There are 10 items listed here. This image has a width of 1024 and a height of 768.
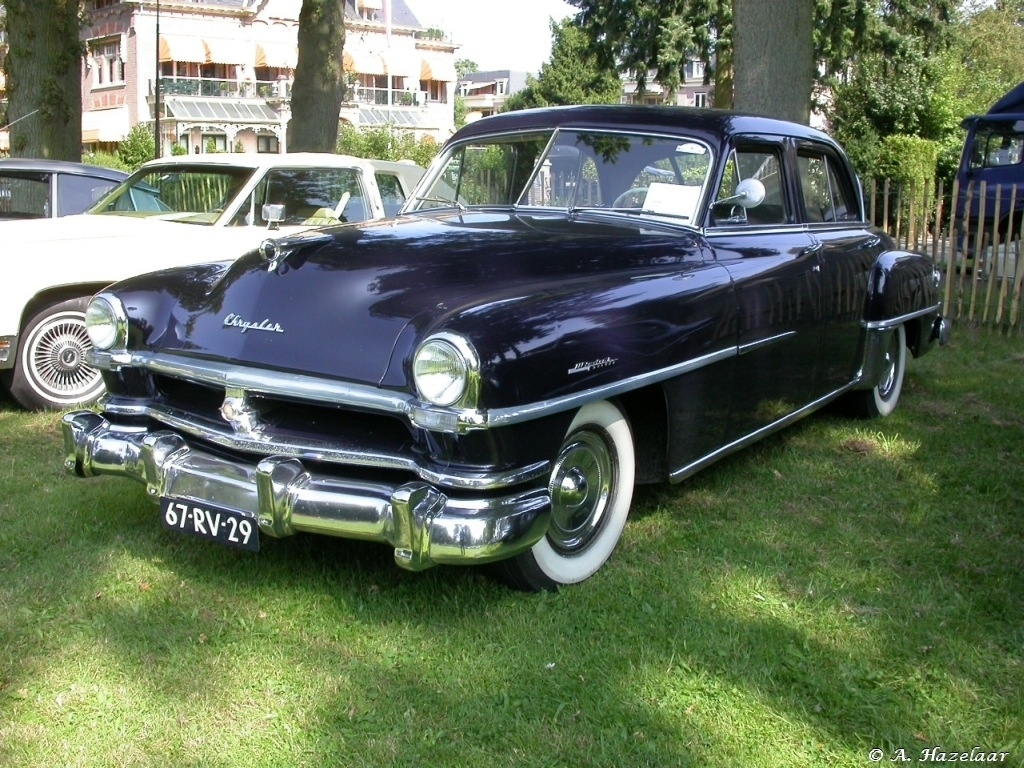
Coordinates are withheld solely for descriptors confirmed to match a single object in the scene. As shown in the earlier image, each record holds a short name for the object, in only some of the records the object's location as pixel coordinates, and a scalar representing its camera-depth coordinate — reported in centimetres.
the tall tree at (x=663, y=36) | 2423
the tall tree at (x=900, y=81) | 2455
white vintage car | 626
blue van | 1546
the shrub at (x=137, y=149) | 3466
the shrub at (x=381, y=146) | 2991
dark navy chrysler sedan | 329
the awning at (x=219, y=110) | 4359
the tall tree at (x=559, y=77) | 5050
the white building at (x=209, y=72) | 4375
